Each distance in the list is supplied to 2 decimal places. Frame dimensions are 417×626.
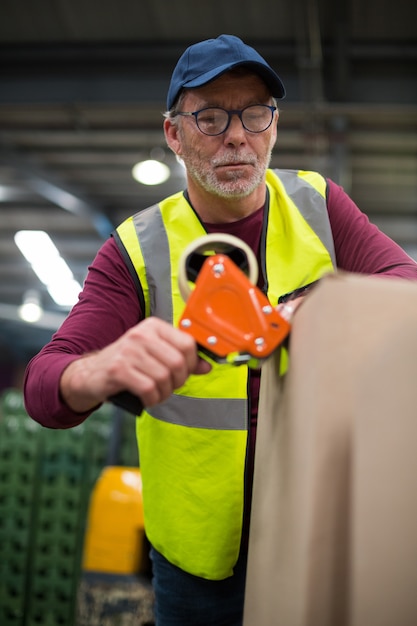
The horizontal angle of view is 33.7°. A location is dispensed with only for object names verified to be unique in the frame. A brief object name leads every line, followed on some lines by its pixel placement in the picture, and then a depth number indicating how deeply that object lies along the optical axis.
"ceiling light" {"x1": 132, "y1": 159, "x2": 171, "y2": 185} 6.08
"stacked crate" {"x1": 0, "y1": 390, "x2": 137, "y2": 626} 4.82
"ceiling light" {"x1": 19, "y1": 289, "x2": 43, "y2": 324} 9.85
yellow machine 3.40
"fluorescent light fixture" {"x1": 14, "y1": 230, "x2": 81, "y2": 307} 8.90
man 1.44
